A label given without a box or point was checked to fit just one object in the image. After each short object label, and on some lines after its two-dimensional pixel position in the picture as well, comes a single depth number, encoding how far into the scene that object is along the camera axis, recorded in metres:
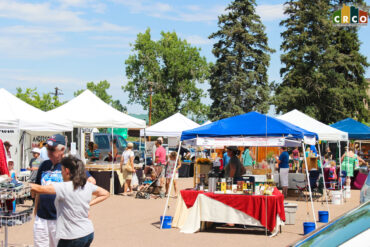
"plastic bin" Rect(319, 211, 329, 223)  11.87
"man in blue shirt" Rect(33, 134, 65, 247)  5.63
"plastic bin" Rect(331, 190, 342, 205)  16.28
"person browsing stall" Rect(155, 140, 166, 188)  16.92
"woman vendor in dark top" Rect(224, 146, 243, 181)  11.70
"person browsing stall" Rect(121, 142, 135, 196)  17.02
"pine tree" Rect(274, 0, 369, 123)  45.19
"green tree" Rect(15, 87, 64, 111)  62.25
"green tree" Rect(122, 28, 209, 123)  61.84
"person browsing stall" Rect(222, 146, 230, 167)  18.94
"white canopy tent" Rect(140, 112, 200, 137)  26.92
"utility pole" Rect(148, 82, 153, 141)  56.76
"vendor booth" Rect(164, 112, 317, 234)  10.55
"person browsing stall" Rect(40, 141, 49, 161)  16.63
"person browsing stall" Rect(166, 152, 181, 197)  16.50
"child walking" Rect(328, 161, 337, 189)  17.52
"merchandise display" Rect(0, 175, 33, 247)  6.06
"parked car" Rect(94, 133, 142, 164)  28.42
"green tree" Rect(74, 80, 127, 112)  107.31
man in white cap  13.61
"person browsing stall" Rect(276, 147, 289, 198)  17.22
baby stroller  16.96
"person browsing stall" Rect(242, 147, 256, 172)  19.03
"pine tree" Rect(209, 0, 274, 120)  49.41
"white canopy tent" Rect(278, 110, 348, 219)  19.86
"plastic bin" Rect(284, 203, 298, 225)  12.10
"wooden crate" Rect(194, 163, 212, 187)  11.68
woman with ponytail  4.88
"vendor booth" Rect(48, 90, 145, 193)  17.62
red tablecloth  10.47
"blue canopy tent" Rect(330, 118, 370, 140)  23.62
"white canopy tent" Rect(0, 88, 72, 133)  15.73
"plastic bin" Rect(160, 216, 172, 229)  11.23
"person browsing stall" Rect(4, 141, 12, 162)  15.46
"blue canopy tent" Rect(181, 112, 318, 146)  11.26
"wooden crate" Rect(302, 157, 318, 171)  19.75
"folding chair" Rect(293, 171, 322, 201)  16.50
